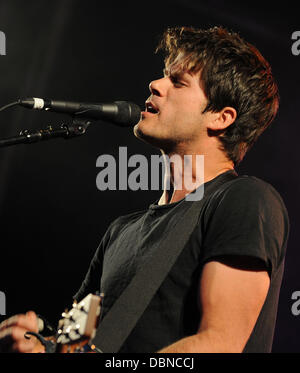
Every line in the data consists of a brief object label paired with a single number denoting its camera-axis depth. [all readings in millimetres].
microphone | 3869
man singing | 3772
